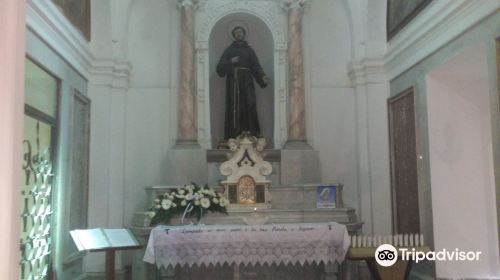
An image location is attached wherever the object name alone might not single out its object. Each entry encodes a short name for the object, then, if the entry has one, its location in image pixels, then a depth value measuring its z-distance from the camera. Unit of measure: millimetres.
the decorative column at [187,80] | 9289
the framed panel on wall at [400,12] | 7562
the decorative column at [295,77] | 9422
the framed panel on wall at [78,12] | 7320
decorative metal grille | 5883
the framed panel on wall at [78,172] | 7488
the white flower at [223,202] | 7762
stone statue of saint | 9633
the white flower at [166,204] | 7500
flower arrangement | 7559
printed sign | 7973
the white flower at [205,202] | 7586
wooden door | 7844
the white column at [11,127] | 3115
